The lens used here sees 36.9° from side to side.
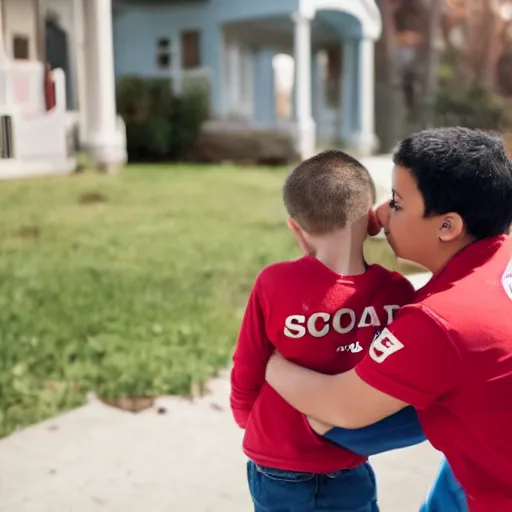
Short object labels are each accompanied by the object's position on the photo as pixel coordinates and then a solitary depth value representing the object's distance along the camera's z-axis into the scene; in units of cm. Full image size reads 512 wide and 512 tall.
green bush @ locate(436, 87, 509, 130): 817
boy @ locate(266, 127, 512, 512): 112
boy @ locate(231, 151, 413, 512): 128
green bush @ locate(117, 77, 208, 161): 708
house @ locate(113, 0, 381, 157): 775
